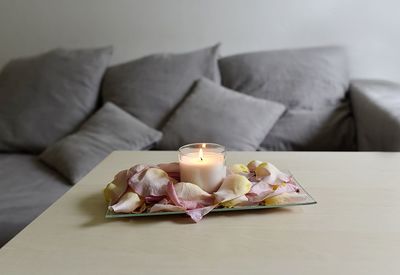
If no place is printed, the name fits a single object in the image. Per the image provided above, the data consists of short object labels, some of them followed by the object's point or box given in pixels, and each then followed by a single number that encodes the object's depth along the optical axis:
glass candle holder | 0.91
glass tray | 0.85
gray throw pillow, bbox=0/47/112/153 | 2.08
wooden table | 0.68
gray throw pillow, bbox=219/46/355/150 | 1.91
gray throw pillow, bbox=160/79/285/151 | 1.81
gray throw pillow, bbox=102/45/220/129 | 2.04
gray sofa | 1.56
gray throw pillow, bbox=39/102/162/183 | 1.74
